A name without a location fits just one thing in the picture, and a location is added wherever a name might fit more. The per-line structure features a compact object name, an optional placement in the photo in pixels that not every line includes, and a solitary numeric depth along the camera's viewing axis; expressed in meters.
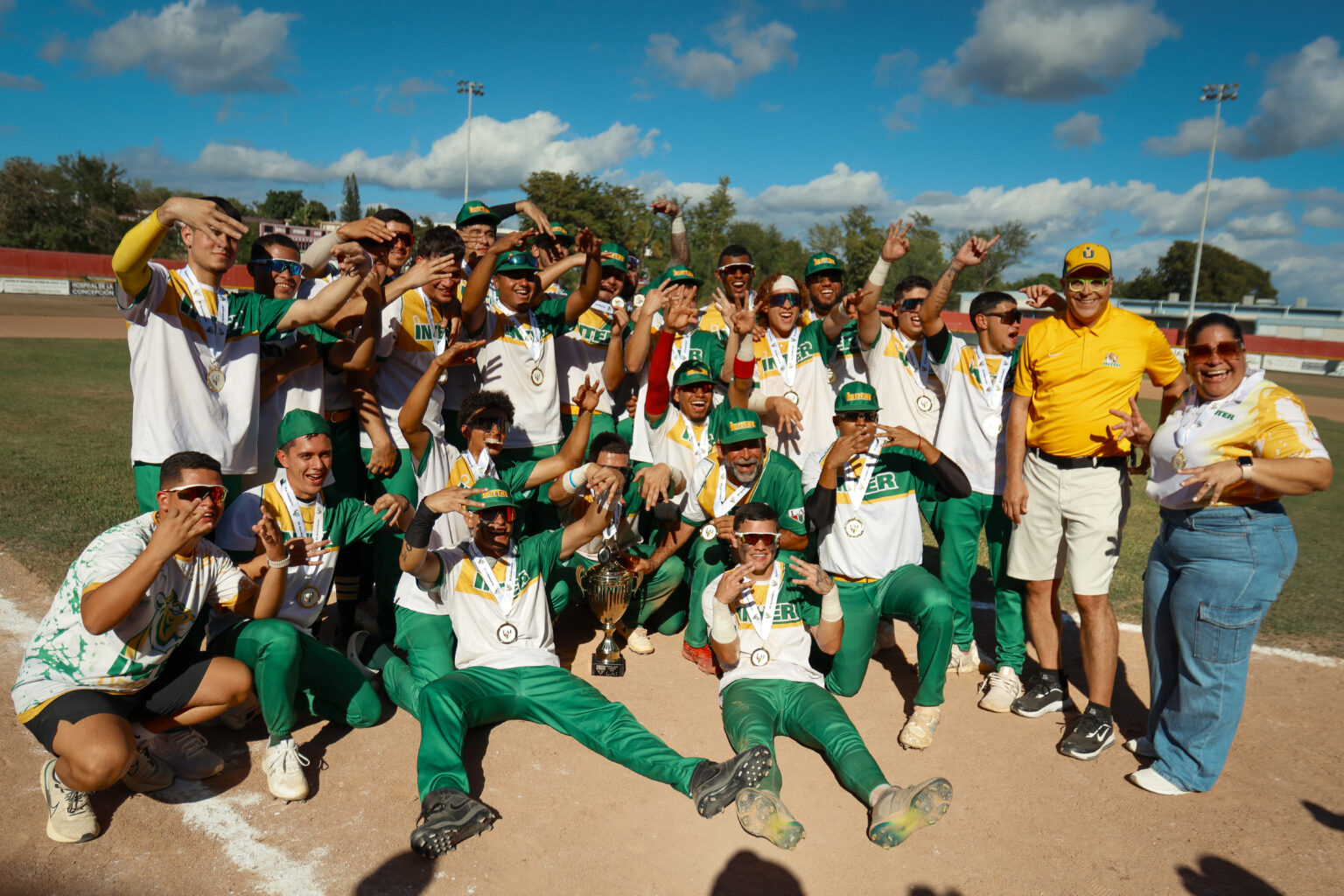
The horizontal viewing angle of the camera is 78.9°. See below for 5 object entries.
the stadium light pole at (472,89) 48.31
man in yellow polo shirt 4.93
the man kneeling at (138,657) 3.71
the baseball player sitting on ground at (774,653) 4.32
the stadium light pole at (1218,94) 43.70
